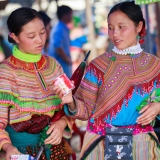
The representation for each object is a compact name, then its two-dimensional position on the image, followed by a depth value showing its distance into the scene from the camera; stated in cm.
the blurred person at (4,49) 1235
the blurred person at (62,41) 1138
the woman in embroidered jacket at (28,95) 497
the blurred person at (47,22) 928
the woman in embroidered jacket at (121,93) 494
